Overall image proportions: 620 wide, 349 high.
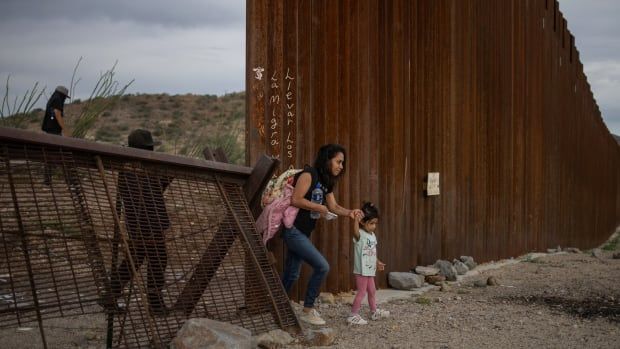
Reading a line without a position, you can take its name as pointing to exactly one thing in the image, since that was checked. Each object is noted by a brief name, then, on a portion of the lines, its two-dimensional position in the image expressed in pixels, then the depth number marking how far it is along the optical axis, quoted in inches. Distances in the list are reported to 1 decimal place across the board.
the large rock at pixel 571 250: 719.9
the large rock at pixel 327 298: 299.1
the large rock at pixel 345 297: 303.7
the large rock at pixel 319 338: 225.9
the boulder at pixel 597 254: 594.5
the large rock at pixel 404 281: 342.6
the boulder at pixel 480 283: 362.3
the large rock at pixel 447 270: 382.9
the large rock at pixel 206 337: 190.1
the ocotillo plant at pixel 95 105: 416.4
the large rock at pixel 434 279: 362.3
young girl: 256.7
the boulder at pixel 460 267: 410.6
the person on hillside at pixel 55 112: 438.9
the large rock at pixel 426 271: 366.3
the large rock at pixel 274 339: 216.8
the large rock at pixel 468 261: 437.4
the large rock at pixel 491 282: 363.9
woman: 247.0
